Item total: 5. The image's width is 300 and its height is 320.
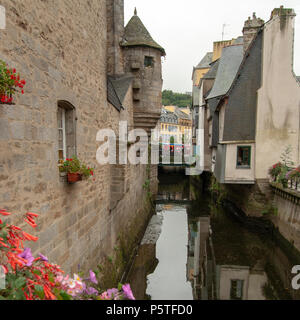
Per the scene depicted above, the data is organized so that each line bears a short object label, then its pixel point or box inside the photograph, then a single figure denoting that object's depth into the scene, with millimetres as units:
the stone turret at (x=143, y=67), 8875
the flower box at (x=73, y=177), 4117
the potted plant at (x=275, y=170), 11070
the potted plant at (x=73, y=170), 4105
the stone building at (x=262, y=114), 10883
